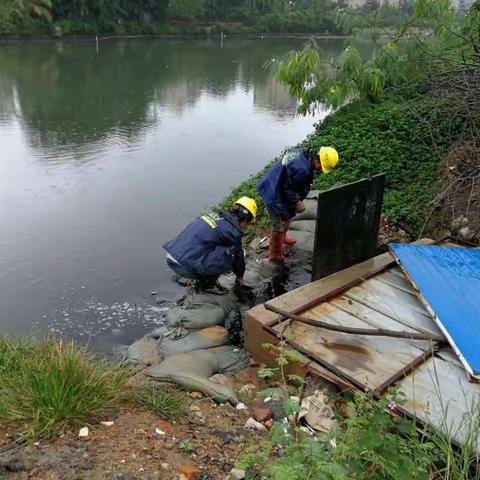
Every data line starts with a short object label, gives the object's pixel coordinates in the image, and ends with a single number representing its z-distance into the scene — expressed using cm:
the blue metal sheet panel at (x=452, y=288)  302
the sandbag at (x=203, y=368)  321
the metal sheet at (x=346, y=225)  415
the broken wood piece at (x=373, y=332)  318
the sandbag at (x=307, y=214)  612
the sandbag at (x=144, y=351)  381
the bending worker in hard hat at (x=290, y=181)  477
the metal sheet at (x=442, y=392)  257
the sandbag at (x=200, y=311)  418
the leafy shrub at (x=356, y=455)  179
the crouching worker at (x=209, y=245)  417
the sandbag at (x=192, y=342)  383
